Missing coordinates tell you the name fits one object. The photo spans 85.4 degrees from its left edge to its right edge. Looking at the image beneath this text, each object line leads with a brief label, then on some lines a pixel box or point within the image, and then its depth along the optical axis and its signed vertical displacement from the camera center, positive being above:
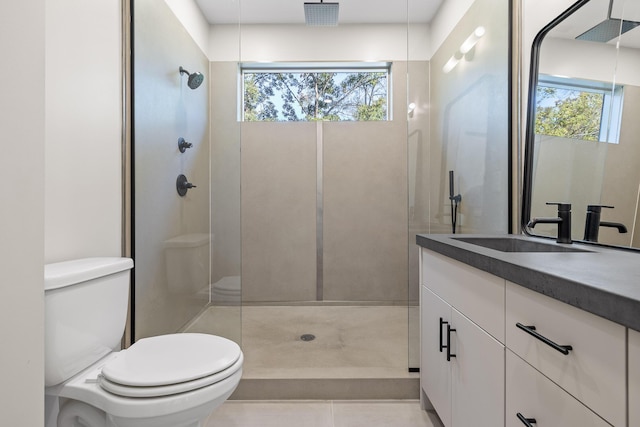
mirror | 1.18 +0.30
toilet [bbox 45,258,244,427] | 1.02 -0.56
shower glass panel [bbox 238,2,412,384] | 3.19 +0.03
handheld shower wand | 1.92 -0.02
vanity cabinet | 0.59 -0.37
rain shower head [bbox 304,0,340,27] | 2.52 +1.40
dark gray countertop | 0.57 -0.17
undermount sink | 1.43 -0.20
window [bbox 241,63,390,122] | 3.31 +1.00
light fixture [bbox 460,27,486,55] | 2.01 +0.95
